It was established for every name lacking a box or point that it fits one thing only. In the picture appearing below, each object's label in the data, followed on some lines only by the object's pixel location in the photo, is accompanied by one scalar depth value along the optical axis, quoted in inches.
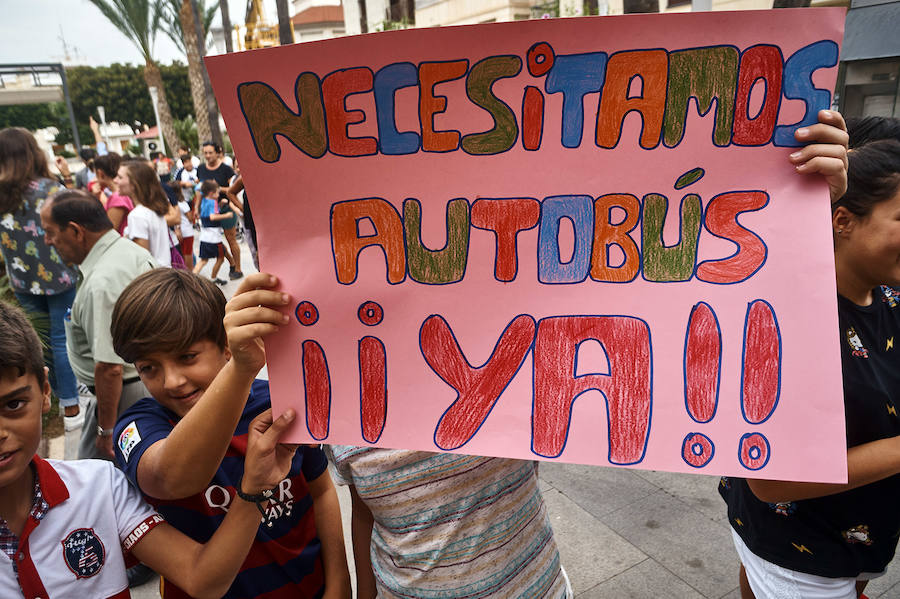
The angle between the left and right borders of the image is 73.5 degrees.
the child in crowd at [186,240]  274.4
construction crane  968.9
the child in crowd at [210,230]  299.7
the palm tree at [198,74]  751.7
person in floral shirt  148.9
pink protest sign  36.4
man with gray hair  99.2
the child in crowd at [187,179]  435.2
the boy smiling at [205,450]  39.4
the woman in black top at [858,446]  49.5
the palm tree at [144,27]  971.9
